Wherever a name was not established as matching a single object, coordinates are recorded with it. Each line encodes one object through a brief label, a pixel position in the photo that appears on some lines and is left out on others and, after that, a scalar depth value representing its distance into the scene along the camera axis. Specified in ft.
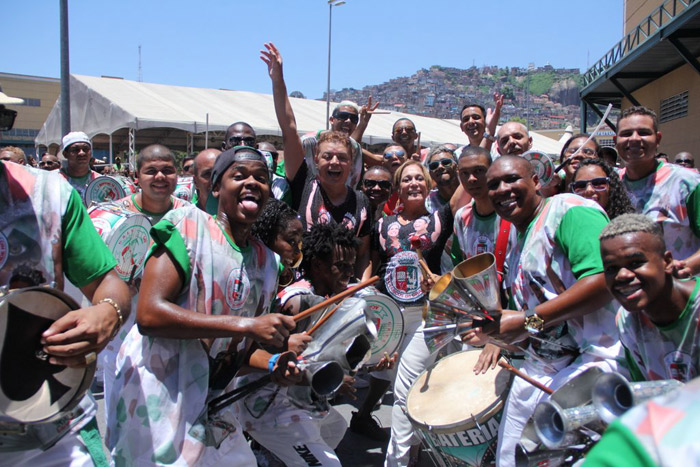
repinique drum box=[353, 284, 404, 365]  11.72
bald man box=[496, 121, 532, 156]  18.02
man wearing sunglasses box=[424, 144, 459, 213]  17.58
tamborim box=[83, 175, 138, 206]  22.62
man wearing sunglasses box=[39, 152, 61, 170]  33.73
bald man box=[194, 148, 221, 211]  18.12
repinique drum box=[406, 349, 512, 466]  10.95
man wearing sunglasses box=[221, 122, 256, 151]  18.88
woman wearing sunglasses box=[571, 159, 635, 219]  13.93
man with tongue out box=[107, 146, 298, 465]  8.45
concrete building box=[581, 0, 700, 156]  61.41
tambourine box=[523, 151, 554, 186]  14.89
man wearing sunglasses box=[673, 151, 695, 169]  33.94
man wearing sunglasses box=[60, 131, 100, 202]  24.02
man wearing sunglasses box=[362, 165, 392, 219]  18.42
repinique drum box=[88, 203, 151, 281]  14.74
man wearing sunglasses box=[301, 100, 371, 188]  16.85
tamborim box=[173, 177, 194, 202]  22.85
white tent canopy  66.03
